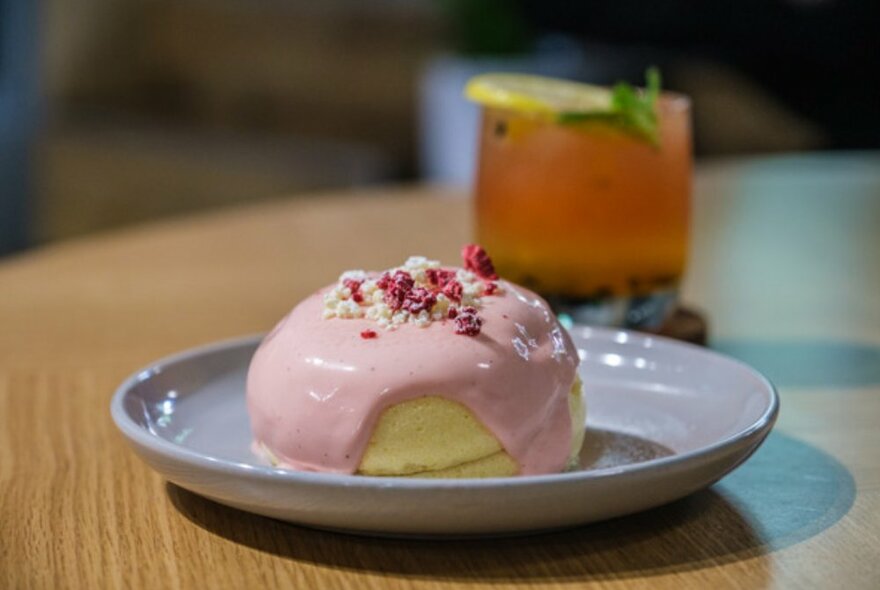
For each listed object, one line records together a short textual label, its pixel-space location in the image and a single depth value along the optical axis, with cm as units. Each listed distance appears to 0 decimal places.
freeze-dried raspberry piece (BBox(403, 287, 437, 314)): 82
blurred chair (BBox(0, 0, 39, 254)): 406
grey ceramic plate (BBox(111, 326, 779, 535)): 70
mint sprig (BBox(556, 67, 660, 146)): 122
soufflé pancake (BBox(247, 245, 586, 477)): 79
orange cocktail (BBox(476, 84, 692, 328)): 123
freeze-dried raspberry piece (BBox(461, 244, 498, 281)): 91
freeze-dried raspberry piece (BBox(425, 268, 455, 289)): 87
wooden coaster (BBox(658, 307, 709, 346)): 128
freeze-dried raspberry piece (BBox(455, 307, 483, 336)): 81
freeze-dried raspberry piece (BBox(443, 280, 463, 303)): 85
